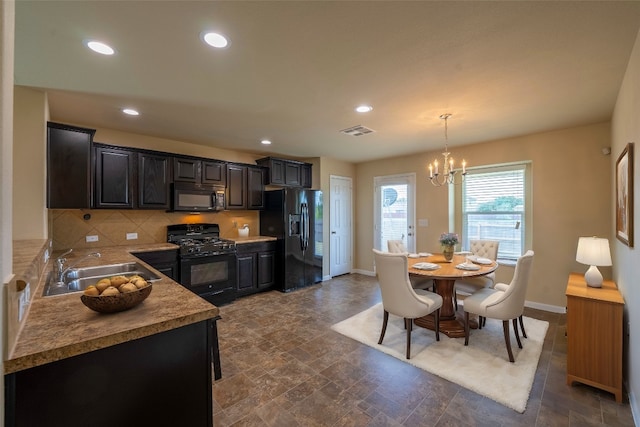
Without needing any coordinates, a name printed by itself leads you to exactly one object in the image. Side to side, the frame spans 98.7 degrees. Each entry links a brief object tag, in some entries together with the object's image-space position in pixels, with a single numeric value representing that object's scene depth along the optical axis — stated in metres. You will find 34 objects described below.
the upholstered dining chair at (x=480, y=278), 3.40
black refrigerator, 4.82
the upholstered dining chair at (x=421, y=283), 3.51
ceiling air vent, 3.64
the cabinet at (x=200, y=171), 4.08
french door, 5.32
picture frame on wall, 1.99
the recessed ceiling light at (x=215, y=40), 1.74
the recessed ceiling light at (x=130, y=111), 2.96
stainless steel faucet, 2.08
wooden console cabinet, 2.06
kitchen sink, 1.89
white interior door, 5.77
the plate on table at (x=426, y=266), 3.03
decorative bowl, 1.23
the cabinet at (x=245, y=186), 4.64
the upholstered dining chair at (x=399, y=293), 2.65
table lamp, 2.48
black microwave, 4.01
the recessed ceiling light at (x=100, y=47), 1.82
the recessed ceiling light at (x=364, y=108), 2.87
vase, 3.48
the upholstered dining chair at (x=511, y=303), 2.52
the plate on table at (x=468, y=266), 2.96
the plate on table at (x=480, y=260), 3.26
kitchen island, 0.96
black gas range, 3.79
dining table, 2.84
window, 4.11
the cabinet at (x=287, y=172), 5.02
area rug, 2.16
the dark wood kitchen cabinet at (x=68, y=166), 2.71
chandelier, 3.18
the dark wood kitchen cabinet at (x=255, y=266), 4.43
